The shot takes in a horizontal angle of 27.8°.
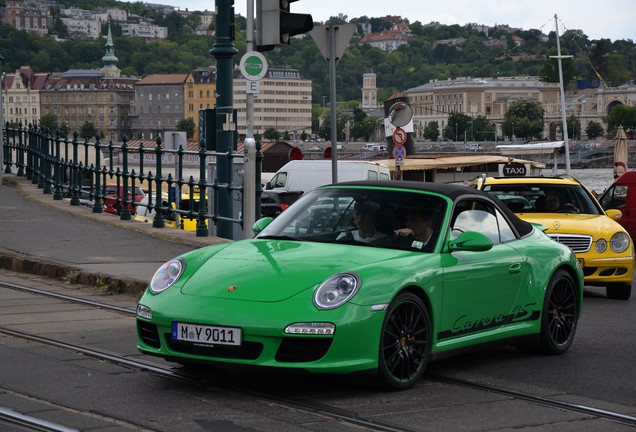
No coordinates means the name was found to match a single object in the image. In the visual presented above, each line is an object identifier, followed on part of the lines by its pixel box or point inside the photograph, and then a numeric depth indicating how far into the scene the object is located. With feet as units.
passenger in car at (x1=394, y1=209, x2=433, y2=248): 27.63
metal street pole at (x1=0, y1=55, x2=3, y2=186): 91.16
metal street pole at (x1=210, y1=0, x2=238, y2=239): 58.85
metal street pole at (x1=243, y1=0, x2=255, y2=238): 45.24
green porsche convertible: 24.09
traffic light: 42.47
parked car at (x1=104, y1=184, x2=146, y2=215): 65.82
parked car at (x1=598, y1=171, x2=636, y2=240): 83.05
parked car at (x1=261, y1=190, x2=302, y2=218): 113.91
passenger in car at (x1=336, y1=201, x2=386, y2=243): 27.61
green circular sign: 45.06
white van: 131.23
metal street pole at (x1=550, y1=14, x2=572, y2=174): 227.18
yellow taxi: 46.37
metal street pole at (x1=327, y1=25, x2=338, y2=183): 52.24
